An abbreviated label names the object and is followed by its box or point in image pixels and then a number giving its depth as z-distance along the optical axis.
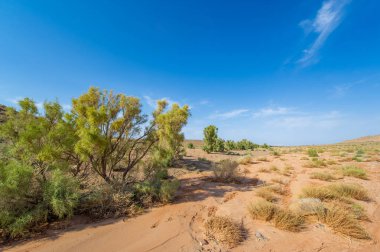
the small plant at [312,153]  18.88
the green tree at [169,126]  7.77
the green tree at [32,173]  4.47
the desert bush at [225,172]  10.37
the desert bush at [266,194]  6.91
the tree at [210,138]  25.78
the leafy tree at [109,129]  5.99
